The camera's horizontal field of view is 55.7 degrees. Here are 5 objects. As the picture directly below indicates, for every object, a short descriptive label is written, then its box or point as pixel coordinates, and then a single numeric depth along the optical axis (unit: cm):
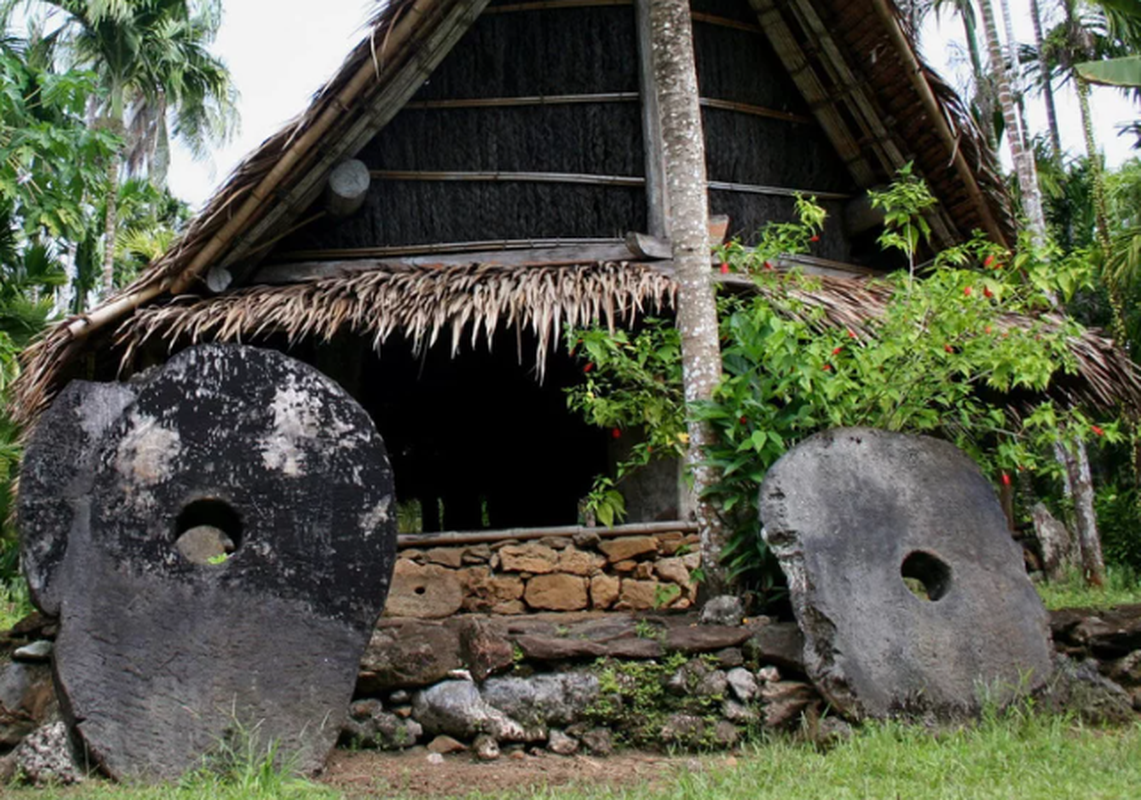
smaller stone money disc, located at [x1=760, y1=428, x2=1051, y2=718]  405
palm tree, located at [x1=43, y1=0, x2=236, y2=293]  1469
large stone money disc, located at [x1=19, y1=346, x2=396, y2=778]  367
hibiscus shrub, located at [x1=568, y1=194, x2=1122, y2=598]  462
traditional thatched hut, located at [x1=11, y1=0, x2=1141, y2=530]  630
